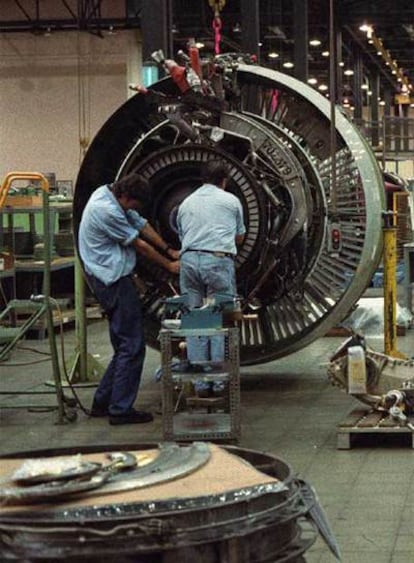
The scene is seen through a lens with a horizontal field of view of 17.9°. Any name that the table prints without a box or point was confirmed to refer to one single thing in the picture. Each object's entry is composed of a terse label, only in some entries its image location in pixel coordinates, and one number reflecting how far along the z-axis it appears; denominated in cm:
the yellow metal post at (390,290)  1018
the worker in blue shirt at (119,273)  954
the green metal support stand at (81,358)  1136
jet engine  1062
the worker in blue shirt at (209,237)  982
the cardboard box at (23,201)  1840
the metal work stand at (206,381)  868
